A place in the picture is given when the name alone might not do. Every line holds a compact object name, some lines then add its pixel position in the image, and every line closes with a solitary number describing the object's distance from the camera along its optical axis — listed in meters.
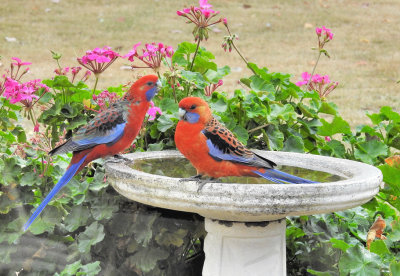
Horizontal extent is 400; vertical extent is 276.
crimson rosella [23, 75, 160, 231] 5.25
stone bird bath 4.46
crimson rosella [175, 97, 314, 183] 4.73
